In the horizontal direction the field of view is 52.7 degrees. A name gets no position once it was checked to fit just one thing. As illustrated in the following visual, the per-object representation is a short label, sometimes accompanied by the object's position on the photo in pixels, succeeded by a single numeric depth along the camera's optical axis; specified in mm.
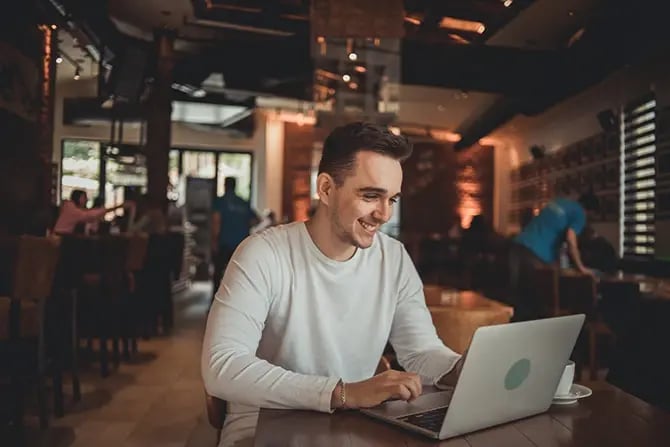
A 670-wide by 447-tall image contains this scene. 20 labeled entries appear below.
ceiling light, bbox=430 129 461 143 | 15883
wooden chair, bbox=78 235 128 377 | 5062
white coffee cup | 1433
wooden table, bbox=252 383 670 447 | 1151
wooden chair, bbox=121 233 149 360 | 5566
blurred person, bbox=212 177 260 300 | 7906
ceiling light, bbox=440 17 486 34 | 6234
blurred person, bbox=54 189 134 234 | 5578
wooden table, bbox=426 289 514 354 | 2691
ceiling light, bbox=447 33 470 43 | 6512
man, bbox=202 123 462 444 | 1547
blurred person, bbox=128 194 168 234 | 7234
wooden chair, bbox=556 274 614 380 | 4621
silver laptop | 1131
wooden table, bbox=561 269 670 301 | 3305
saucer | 1423
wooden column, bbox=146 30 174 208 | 8195
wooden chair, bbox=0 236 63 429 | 3355
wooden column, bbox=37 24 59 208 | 5621
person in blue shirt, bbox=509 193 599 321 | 5348
